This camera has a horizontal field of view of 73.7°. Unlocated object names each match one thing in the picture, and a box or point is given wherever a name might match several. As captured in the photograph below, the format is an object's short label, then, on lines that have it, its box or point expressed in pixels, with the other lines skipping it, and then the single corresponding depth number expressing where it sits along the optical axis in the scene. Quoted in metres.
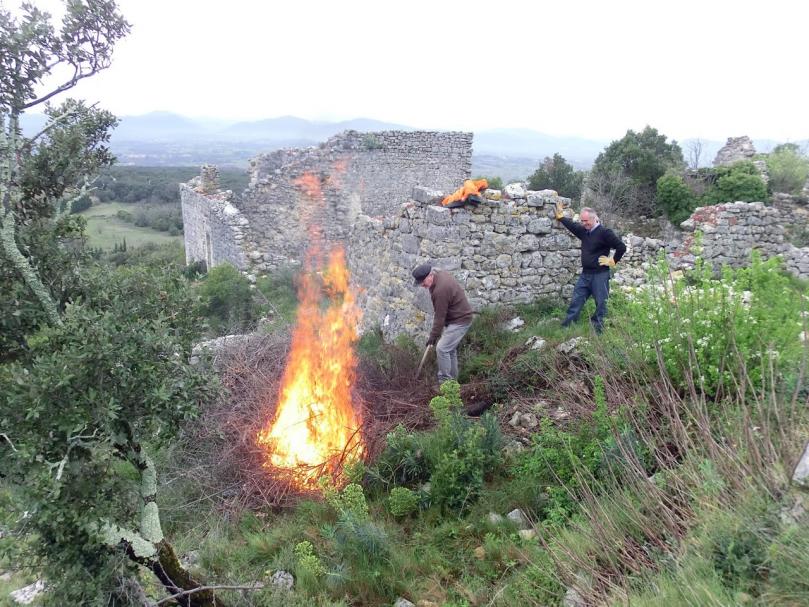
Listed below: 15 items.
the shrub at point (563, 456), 4.39
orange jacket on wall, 7.78
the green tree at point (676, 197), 13.51
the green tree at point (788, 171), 15.23
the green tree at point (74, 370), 3.07
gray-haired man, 7.38
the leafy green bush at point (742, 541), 2.58
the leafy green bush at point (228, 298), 12.98
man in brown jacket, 6.86
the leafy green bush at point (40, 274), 3.38
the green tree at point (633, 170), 15.32
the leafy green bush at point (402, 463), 5.57
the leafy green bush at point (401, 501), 5.06
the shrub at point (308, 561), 4.28
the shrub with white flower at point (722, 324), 4.27
